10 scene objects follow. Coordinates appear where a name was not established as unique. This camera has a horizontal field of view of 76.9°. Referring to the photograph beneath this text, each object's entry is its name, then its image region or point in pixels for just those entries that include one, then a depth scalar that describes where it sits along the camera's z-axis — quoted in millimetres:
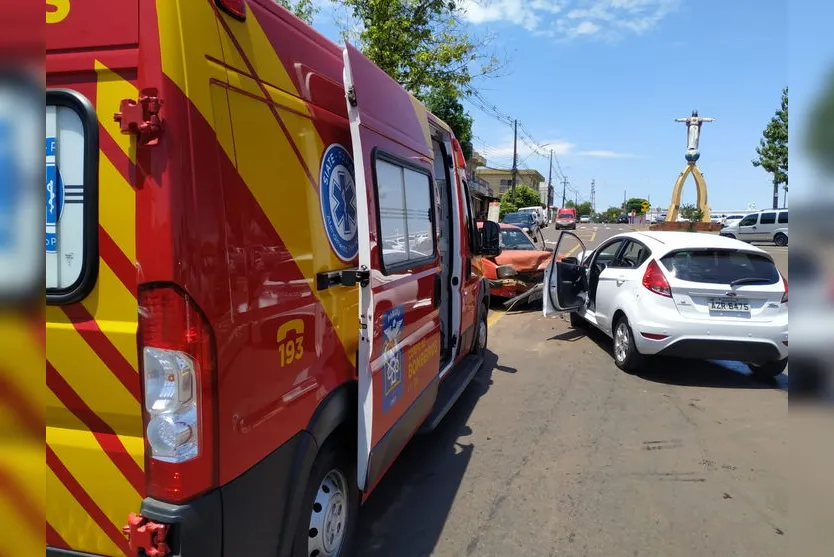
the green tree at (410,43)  9805
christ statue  40375
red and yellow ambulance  1555
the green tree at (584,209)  124500
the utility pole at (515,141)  46438
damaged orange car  9648
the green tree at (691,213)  40512
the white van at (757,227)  27453
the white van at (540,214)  41131
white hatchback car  5441
